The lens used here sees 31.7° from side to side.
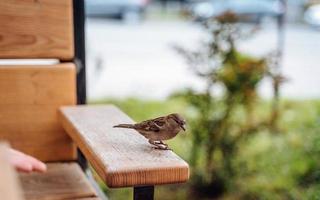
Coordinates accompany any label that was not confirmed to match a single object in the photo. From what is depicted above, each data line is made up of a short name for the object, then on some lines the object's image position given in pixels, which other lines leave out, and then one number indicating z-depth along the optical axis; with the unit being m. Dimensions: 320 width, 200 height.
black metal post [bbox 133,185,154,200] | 1.30
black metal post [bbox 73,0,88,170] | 2.16
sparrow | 1.39
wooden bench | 1.86
